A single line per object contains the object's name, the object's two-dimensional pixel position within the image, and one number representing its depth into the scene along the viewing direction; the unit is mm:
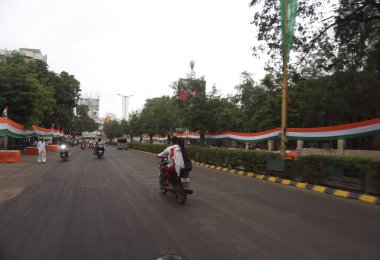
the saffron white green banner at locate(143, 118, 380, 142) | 16000
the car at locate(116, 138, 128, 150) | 63384
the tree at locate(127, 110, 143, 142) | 64788
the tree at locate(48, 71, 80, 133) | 58319
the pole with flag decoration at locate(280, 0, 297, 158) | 14914
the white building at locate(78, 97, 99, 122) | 177625
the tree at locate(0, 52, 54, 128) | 30828
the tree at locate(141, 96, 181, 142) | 45156
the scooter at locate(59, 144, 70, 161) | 26594
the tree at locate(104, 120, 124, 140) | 104812
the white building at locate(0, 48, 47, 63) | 97625
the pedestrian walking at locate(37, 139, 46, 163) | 24203
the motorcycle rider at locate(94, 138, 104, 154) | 30734
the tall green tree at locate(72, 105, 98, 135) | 117562
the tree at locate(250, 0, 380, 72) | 16969
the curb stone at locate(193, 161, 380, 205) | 10273
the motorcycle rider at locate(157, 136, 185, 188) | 9219
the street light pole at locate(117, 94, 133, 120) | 68138
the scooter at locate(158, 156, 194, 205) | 9070
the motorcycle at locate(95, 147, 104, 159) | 30594
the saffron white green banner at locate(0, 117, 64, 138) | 24531
